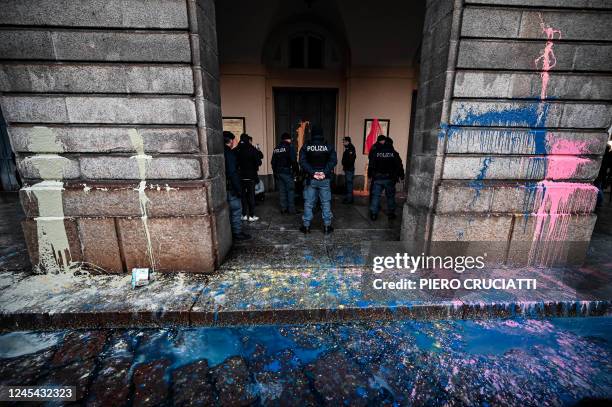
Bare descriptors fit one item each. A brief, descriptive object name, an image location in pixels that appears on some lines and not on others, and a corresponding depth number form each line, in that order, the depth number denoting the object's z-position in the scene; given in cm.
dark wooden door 948
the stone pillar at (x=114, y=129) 316
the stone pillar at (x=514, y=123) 339
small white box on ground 336
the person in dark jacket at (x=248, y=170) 577
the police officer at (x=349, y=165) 795
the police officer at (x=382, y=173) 600
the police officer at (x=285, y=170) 651
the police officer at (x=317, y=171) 515
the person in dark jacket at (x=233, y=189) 484
